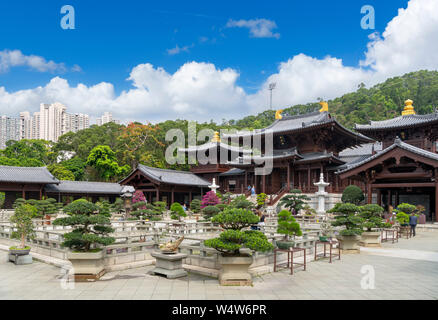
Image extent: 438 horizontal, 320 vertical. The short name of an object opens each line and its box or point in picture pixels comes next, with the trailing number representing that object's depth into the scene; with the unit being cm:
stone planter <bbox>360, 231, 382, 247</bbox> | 1775
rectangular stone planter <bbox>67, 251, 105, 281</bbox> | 1012
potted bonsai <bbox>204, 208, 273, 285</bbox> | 945
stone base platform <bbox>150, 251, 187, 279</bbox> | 1051
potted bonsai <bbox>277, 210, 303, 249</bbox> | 1295
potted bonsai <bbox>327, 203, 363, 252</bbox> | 1562
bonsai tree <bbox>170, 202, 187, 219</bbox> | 2534
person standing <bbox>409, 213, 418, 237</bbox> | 2198
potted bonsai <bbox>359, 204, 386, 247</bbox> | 1722
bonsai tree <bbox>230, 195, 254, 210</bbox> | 1847
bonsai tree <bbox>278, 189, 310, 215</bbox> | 2574
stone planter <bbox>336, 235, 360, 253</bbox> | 1574
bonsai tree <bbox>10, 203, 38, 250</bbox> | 1367
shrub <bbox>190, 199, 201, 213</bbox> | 3325
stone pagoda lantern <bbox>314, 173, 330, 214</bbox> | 3111
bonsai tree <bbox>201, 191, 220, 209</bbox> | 2947
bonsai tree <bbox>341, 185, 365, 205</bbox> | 3034
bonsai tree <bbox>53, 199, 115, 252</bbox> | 1031
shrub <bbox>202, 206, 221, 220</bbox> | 2211
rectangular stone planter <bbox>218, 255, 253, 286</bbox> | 955
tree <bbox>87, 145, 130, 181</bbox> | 5656
